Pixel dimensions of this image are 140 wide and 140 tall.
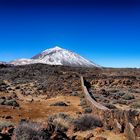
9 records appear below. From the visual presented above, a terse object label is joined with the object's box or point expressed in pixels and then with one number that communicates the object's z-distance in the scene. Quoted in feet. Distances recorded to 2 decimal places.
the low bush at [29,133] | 17.14
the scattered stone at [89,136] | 19.60
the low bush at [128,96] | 43.61
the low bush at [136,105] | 35.07
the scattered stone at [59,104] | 38.55
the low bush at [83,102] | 38.74
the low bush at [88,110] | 31.98
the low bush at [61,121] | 22.21
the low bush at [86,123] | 22.19
